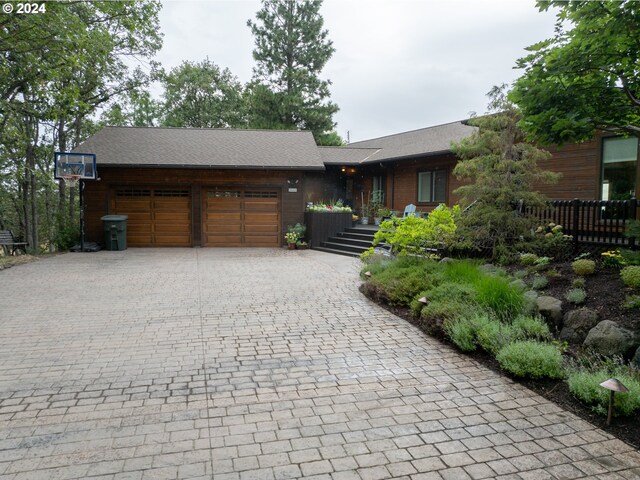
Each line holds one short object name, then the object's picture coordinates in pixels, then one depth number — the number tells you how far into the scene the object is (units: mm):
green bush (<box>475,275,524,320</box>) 4727
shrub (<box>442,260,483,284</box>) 5684
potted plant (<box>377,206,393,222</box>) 15284
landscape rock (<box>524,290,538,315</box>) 4719
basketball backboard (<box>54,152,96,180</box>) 12781
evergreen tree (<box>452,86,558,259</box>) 7035
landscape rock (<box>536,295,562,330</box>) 4652
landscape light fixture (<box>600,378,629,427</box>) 2653
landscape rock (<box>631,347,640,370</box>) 3531
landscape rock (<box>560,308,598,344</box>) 4258
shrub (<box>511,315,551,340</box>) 4156
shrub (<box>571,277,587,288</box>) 5180
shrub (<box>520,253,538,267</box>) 6484
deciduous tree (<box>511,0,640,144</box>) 3973
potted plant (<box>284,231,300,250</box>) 14102
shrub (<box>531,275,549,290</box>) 5527
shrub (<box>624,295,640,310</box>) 4133
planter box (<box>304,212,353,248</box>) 14180
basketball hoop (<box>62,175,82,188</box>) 12661
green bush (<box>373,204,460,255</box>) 7168
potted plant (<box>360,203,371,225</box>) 16203
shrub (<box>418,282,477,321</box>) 4770
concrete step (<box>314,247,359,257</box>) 12370
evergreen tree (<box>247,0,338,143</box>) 24812
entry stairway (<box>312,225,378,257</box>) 12617
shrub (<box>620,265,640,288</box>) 4527
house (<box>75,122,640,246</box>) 14102
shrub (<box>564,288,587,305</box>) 4750
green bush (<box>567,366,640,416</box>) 2891
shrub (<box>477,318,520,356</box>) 4004
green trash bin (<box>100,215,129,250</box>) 13336
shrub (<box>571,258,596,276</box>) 5496
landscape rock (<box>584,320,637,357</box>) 3785
